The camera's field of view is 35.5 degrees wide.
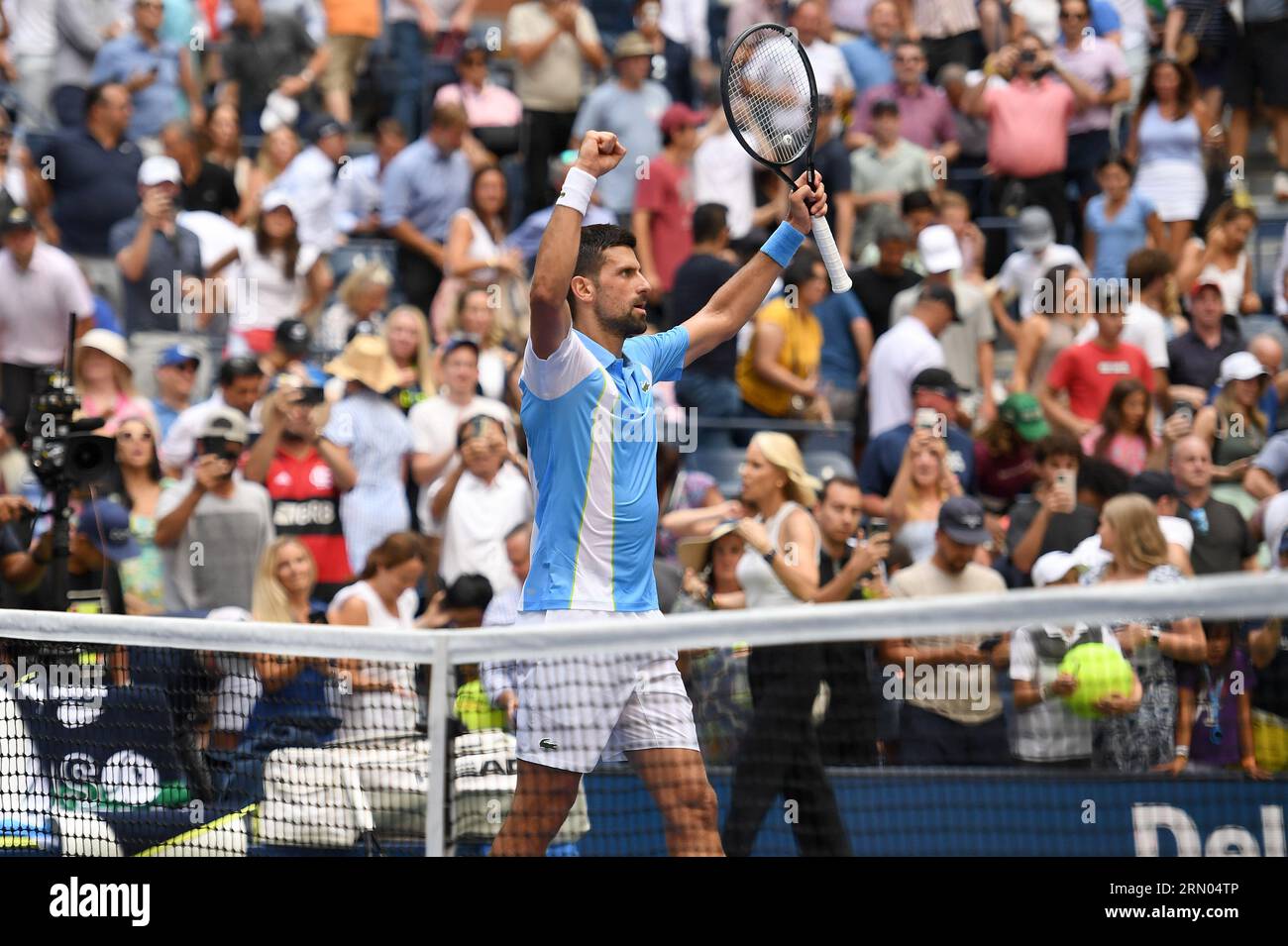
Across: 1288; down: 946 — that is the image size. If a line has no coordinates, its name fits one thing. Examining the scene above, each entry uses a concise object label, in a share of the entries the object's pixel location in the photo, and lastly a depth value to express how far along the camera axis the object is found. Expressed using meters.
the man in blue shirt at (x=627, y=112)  12.48
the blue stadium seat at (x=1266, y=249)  12.73
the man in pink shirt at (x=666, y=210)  12.08
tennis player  5.32
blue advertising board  5.64
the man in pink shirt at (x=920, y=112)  13.22
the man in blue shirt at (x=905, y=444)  9.77
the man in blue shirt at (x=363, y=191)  12.86
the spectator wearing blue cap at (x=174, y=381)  10.39
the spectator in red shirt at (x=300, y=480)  9.52
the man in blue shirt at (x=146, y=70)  13.25
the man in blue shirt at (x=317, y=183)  12.44
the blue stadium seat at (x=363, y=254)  12.71
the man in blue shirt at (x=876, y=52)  13.68
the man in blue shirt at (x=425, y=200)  12.29
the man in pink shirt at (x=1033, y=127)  12.82
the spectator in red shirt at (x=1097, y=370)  10.65
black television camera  8.15
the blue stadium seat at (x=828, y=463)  10.05
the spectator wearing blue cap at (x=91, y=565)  8.30
